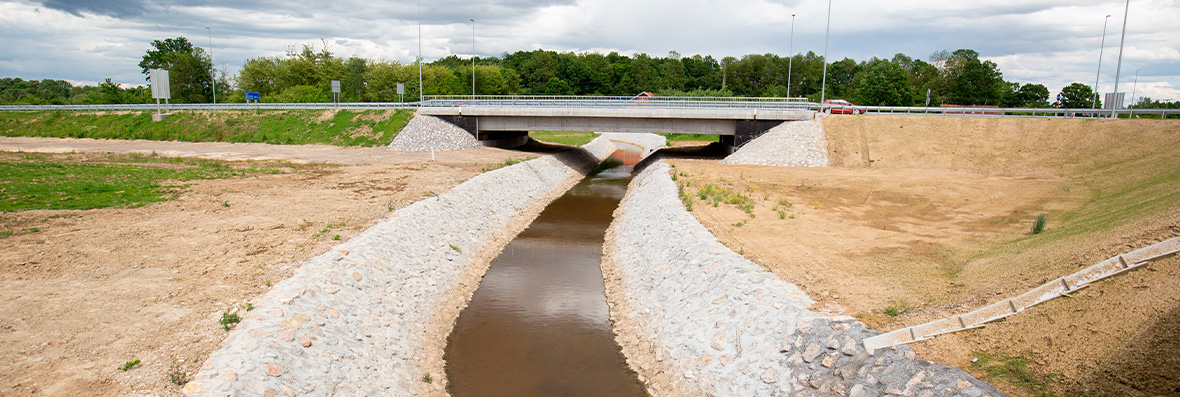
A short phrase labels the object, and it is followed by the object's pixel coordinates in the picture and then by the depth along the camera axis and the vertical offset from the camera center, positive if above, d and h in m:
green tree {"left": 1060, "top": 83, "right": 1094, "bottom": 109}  83.31 +4.43
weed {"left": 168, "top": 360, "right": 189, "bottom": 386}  11.09 -5.00
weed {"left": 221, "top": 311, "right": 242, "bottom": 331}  13.33 -4.71
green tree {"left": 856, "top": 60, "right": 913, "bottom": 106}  92.06 +5.74
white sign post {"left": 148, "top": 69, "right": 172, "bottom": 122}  62.61 +2.85
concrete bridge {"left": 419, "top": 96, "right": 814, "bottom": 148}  50.47 +0.40
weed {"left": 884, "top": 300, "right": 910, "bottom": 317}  13.70 -4.34
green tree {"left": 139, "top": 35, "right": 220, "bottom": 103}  98.06 +6.00
